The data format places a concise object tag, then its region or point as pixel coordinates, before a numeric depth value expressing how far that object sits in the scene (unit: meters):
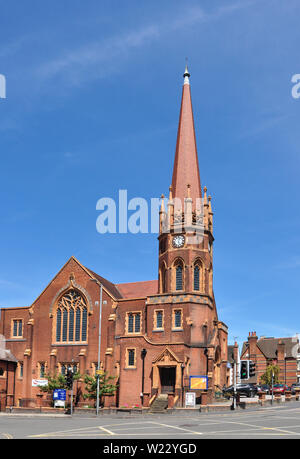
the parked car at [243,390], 57.68
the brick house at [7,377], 58.22
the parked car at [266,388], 67.12
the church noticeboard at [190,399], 46.39
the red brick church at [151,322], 52.75
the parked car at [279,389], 58.53
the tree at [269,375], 102.67
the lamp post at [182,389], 50.38
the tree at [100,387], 52.04
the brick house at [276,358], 109.88
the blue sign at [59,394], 45.95
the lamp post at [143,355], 53.06
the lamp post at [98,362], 47.56
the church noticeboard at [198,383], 50.72
